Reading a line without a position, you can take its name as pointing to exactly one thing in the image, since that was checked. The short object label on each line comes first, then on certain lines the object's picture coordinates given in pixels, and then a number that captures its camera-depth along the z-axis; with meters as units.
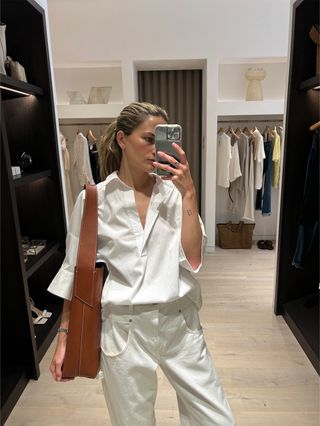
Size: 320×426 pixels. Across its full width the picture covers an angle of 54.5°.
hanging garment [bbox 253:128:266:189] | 3.39
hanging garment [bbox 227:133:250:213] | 3.50
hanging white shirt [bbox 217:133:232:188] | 3.43
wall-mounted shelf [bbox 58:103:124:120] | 3.34
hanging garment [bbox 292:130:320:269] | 1.87
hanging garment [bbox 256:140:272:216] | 3.50
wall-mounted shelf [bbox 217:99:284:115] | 3.28
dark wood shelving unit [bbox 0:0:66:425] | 1.63
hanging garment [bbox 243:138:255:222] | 3.49
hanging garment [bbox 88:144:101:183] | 3.57
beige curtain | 3.87
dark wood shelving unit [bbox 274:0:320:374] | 1.91
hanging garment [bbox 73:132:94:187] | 3.50
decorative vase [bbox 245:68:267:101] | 3.41
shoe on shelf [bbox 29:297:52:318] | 2.25
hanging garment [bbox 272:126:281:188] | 3.40
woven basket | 3.77
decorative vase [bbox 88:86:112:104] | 3.48
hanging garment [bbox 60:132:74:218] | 3.54
